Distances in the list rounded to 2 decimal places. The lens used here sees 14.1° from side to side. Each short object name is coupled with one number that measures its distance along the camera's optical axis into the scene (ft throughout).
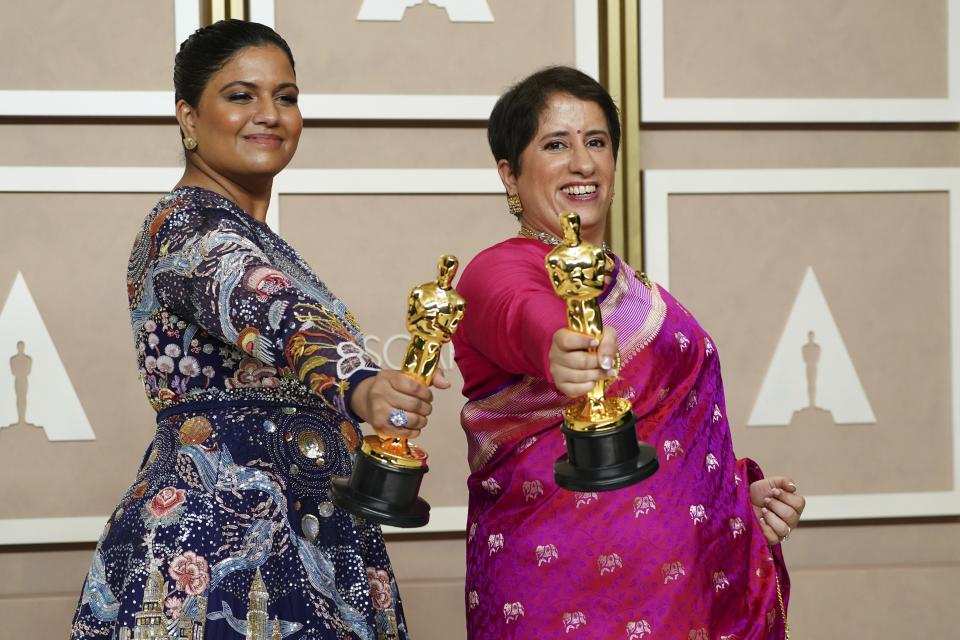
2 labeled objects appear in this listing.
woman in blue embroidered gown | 16.54
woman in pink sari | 17.26
